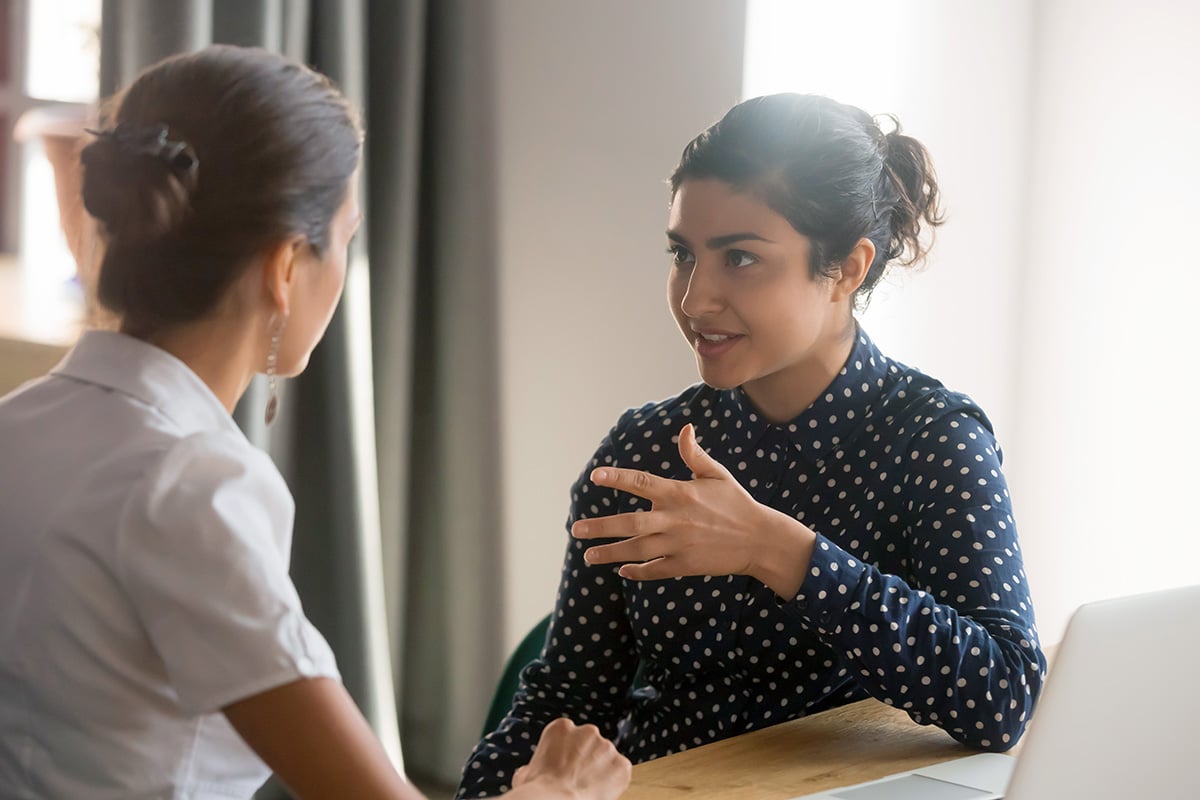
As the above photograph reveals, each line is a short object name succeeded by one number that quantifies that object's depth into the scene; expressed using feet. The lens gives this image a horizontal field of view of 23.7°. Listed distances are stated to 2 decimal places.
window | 10.24
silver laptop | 6.10
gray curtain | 10.81
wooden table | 6.85
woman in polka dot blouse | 7.57
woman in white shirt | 5.98
